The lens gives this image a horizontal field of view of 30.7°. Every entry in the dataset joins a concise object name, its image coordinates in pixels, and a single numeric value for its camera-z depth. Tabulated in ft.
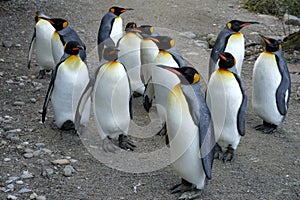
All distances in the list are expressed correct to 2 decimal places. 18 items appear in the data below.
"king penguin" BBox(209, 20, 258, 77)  19.79
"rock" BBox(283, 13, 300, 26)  30.86
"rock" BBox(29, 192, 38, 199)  13.07
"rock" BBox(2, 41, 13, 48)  24.70
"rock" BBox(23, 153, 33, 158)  14.96
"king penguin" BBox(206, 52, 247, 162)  15.49
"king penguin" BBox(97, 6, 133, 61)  22.58
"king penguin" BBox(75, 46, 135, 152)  15.64
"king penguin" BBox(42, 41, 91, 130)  16.39
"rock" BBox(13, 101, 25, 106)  18.61
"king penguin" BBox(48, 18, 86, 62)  20.25
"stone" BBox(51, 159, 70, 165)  14.73
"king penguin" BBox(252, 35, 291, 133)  17.53
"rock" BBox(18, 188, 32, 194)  13.29
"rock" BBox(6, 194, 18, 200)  13.01
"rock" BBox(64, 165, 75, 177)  14.27
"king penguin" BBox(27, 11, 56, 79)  21.50
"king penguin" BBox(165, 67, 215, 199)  12.98
